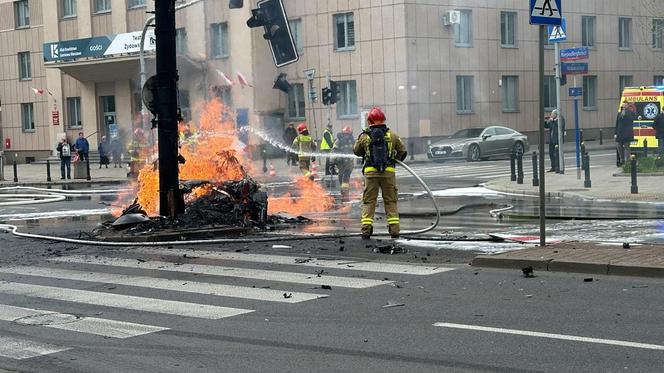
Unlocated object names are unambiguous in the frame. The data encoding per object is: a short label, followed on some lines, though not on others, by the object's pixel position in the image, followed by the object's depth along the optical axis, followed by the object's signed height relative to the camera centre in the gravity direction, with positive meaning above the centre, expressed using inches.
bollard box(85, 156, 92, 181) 1380.9 -38.8
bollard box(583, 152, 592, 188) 829.2 -42.7
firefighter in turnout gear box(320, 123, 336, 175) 1024.2 -9.4
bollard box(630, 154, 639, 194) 746.0 -43.8
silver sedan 1501.0 -23.7
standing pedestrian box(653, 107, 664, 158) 1038.4 -3.7
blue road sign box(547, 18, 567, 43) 927.0 +89.5
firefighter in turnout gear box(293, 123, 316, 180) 895.1 -12.1
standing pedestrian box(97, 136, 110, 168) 1732.3 -15.8
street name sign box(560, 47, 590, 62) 957.8 +71.8
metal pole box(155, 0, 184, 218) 550.0 +16.9
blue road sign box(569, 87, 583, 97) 1002.7 +36.0
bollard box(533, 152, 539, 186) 888.2 -43.1
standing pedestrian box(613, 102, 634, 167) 1026.1 -6.4
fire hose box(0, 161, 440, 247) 507.5 -54.4
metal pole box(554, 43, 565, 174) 984.3 -1.7
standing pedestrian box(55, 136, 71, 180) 1444.4 -13.9
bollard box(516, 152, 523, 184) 900.0 -40.4
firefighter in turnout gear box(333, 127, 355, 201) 875.4 -24.5
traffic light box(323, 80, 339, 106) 1469.0 +63.3
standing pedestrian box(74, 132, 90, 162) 1541.6 -4.4
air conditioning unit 1193.4 +145.2
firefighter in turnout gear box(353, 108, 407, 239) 511.5 -14.3
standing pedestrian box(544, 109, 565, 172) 1051.8 -18.5
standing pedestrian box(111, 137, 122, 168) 1824.6 -15.3
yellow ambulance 1148.5 +15.2
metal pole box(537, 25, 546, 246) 422.9 +0.0
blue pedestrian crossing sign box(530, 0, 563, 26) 427.2 +51.9
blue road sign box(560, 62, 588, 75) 957.2 +58.5
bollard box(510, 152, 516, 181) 954.1 -40.9
